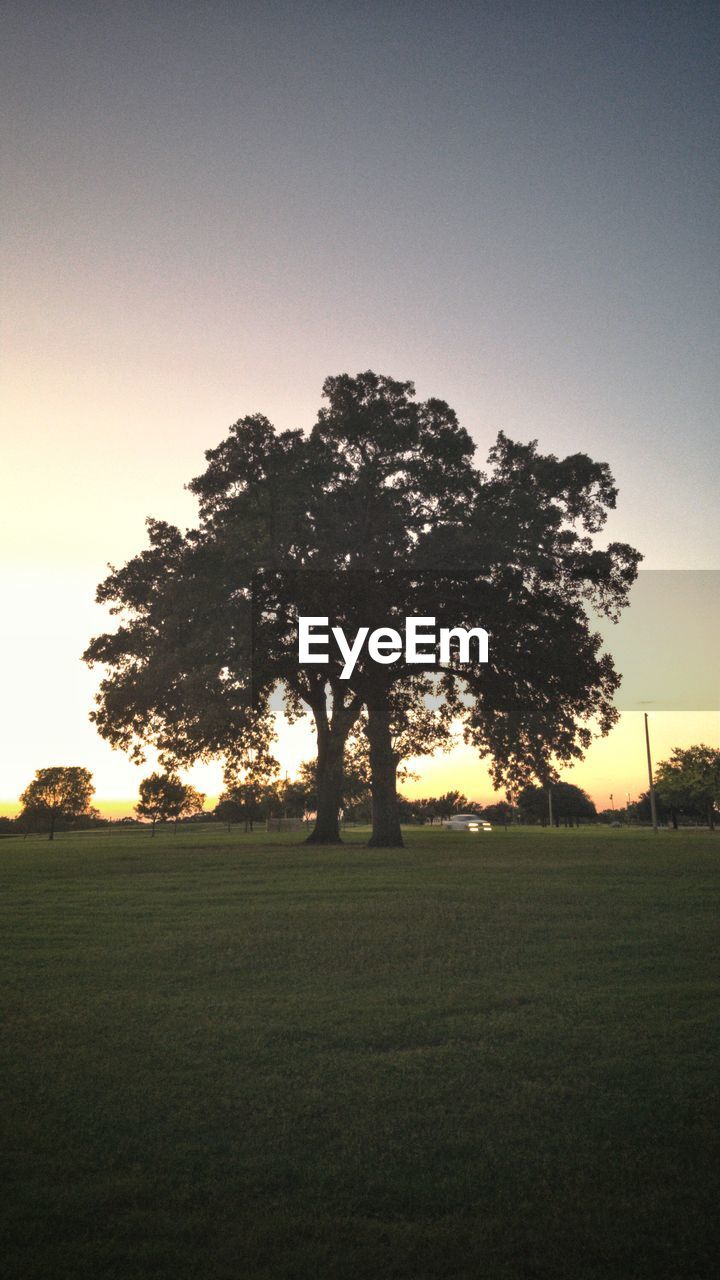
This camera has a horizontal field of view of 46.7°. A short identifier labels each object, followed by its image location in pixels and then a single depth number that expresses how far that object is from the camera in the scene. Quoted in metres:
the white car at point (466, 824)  80.00
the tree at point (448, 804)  188.50
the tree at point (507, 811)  189.25
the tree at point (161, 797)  92.88
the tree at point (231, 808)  113.12
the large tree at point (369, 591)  32.62
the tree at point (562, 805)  149.00
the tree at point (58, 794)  99.50
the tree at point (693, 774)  82.75
